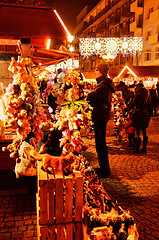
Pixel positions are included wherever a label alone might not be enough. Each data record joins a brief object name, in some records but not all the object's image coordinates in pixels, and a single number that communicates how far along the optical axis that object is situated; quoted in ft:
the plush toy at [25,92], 11.49
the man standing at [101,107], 16.63
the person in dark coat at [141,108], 22.52
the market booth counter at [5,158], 13.74
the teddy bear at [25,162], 11.88
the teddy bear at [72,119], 11.14
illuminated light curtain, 46.11
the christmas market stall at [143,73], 51.13
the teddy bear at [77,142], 11.08
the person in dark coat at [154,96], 47.13
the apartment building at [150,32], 84.53
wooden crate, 8.07
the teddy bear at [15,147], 12.26
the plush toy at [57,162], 8.68
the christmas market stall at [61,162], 8.12
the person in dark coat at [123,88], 33.79
